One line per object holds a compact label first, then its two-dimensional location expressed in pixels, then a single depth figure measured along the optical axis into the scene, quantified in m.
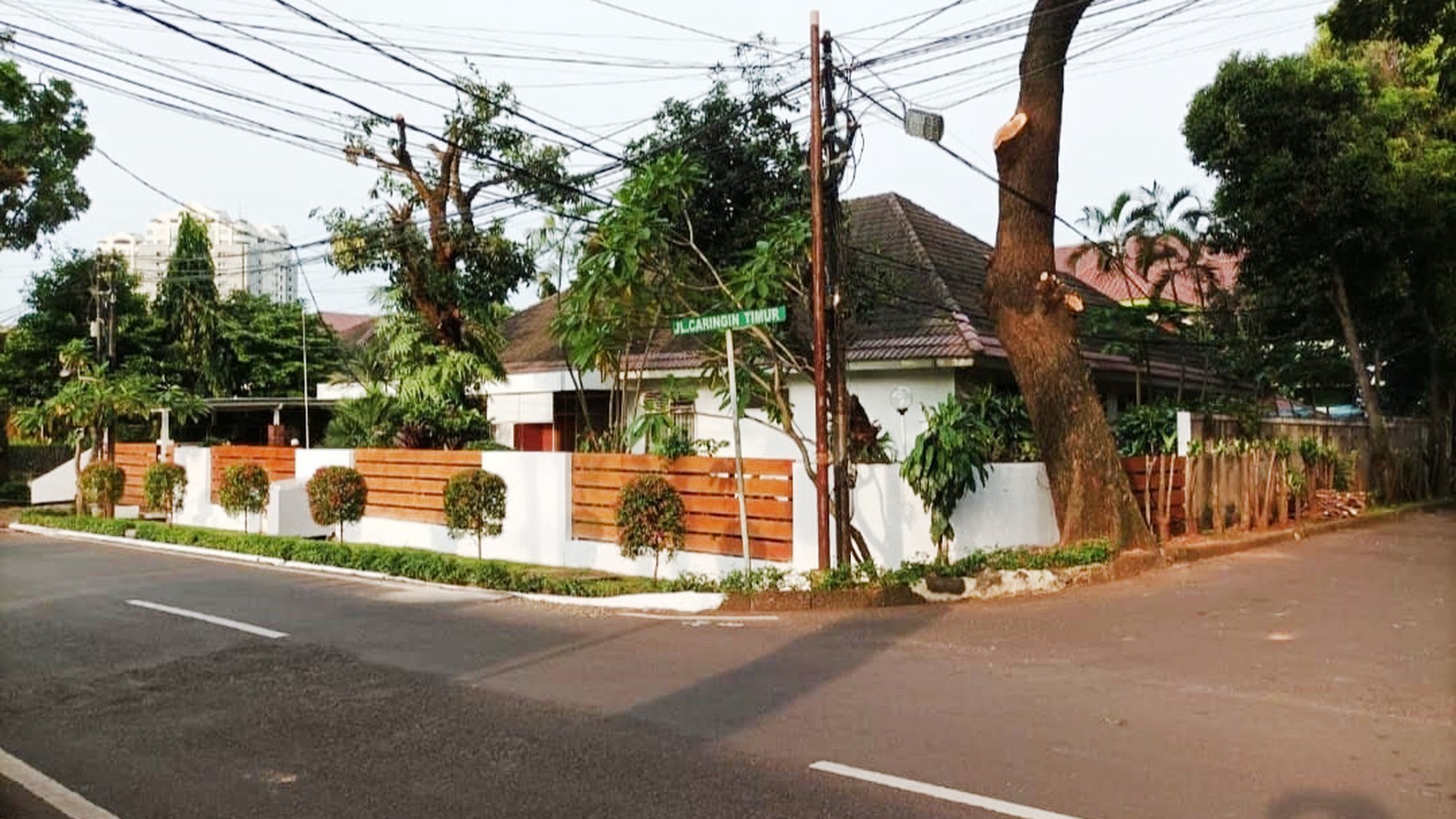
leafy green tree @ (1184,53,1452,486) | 18.44
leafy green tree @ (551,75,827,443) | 12.07
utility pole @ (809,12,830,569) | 11.34
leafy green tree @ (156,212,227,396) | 34.41
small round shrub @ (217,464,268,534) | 18.84
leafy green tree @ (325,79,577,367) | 18.95
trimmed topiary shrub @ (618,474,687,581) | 13.03
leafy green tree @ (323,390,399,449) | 19.44
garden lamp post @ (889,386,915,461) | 15.95
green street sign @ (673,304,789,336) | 10.84
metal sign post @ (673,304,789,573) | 10.92
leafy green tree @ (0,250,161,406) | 32.78
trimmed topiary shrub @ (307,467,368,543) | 17.06
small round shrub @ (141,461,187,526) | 20.91
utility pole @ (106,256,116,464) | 28.48
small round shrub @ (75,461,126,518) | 22.17
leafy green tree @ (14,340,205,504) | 21.59
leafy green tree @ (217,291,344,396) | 35.31
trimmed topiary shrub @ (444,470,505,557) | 15.10
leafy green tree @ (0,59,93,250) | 23.42
